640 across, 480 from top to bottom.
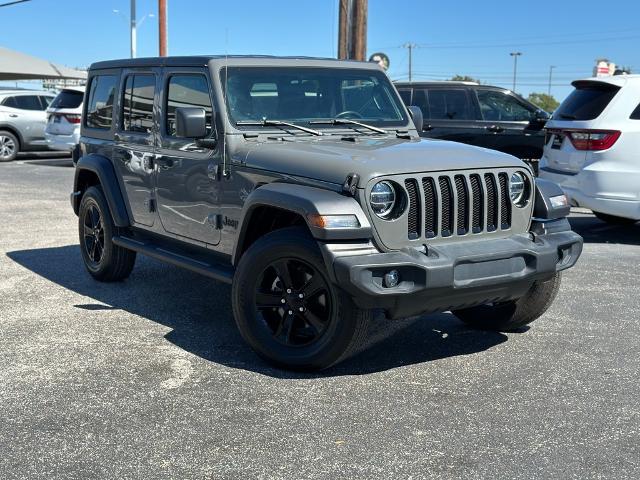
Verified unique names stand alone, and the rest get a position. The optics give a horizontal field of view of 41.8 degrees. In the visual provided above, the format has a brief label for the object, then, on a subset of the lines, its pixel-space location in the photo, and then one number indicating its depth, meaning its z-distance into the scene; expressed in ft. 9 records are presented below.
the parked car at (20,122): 63.98
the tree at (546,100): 401.00
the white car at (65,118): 60.44
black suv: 43.83
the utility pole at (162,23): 82.69
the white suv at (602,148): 28.84
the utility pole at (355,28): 51.49
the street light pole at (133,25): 100.48
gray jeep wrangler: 14.66
